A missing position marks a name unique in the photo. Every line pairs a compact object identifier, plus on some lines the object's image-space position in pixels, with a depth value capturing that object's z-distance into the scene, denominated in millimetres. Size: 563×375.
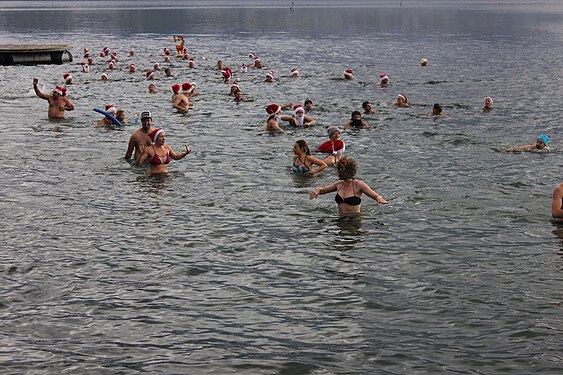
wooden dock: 49531
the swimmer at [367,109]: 29961
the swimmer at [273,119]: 26500
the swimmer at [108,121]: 27453
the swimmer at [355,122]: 26984
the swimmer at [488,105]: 31875
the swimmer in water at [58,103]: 28953
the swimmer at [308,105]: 30938
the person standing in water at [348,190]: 15453
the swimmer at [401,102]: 32875
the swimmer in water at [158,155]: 19831
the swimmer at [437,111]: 29703
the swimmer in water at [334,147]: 21156
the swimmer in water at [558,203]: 15344
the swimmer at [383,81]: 41281
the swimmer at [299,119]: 27094
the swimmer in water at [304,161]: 19891
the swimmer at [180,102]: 31719
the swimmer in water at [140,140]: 20469
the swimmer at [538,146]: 23328
